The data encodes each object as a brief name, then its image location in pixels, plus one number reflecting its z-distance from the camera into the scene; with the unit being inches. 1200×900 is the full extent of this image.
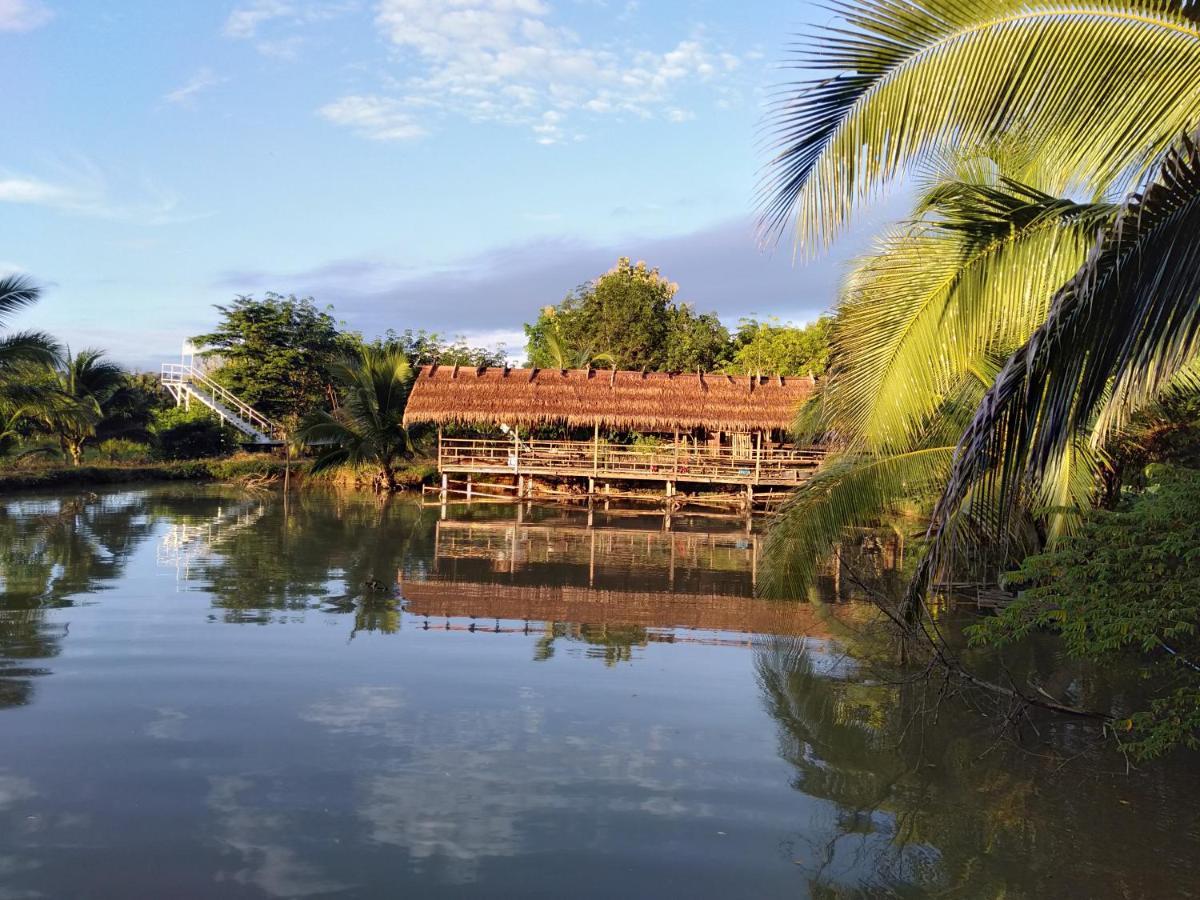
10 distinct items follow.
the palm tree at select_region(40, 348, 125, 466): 892.6
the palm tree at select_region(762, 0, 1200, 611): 111.4
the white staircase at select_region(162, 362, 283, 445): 1153.4
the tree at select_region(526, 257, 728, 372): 1138.0
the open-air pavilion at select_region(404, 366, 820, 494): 855.7
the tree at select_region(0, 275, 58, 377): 581.9
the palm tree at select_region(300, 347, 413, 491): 906.1
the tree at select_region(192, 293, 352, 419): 1211.9
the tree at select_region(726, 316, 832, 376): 1055.6
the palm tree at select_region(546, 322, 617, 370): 1024.2
